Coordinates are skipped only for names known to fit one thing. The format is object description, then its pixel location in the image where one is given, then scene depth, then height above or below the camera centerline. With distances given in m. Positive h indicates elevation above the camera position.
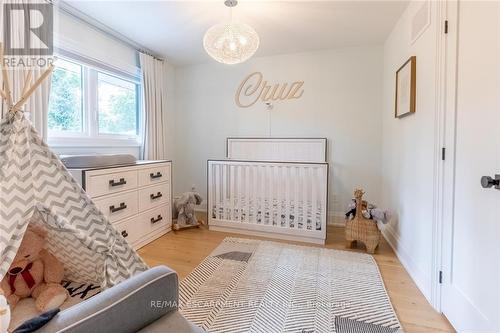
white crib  2.67 -0.43
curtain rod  2.26 +1.37
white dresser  2.10 -0.35
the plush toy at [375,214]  2.42 -0.51
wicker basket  2.41 -0.67
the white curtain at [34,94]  1.87 +0.51
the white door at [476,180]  1.14 -0.09
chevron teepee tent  1.05 -0.24
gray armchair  0.70 -0.46
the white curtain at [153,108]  3.24 +0.68
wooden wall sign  3.42 +0.96
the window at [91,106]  2.38 +0.57
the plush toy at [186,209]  3.14 -0.62
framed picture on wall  2.02 +0.62
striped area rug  1.47 -0.92
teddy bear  1.11 -0.55
